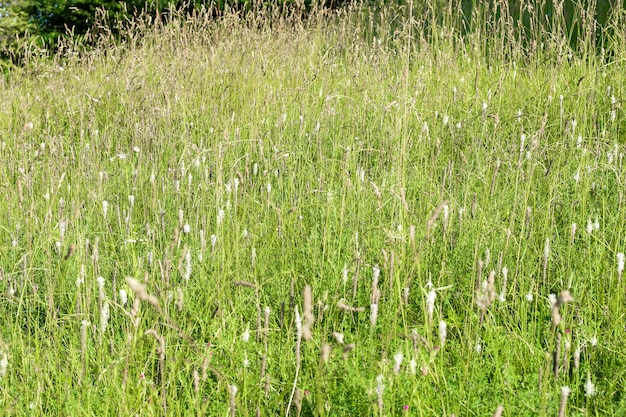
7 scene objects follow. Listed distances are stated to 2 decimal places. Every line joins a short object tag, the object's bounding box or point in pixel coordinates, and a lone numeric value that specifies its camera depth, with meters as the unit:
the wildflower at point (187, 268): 2.06
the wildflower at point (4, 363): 2.00
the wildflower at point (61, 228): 2.19
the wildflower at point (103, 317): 1.94
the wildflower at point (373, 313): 1.85
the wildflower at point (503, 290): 2.06
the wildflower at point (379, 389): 1.76
